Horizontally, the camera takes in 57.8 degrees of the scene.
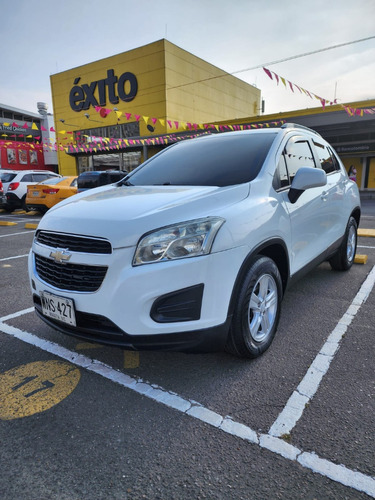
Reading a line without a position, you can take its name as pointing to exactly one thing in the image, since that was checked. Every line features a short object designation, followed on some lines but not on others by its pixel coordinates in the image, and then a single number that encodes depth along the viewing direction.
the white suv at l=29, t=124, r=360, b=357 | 1.93
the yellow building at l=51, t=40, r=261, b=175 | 21.25
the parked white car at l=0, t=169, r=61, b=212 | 13.06
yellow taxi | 11.04
